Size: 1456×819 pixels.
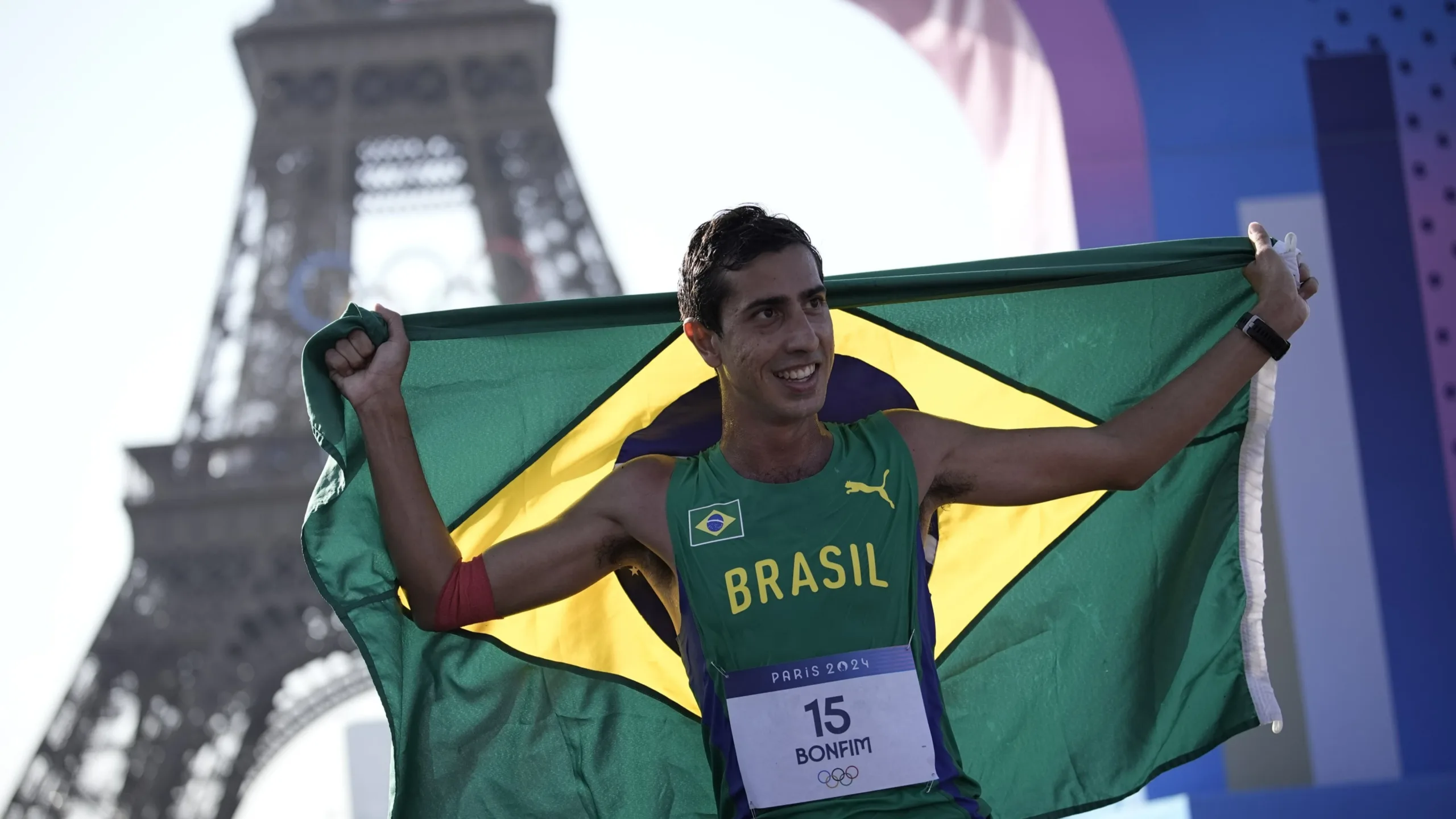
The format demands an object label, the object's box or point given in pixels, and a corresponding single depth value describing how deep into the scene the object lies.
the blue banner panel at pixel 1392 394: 4.22
